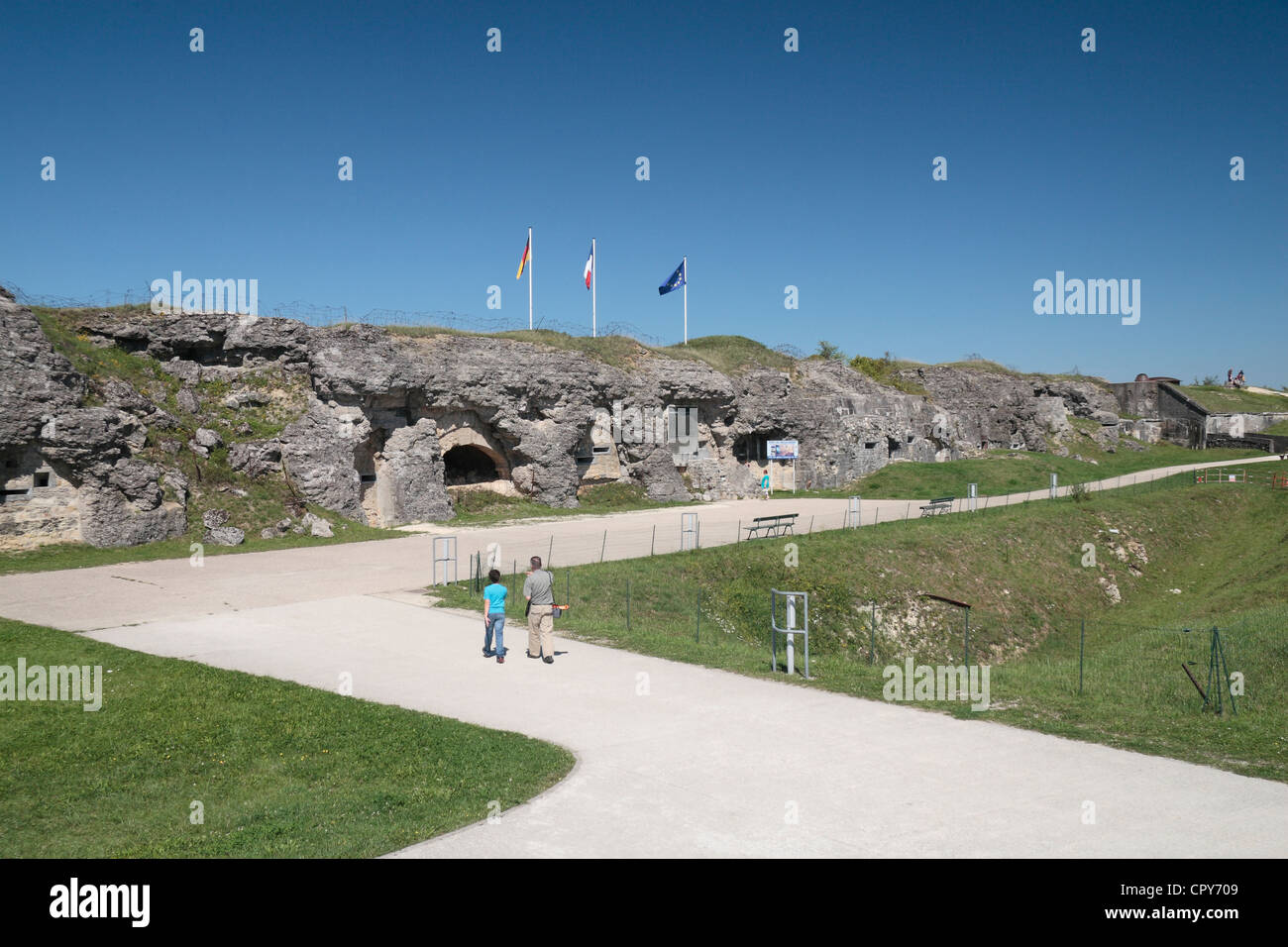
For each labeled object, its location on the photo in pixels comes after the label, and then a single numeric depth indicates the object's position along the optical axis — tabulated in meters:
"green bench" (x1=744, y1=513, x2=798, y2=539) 30.85
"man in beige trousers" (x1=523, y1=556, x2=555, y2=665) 15.61
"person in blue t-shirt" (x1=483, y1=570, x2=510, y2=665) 15.59
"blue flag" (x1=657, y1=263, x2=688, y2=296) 45.56
